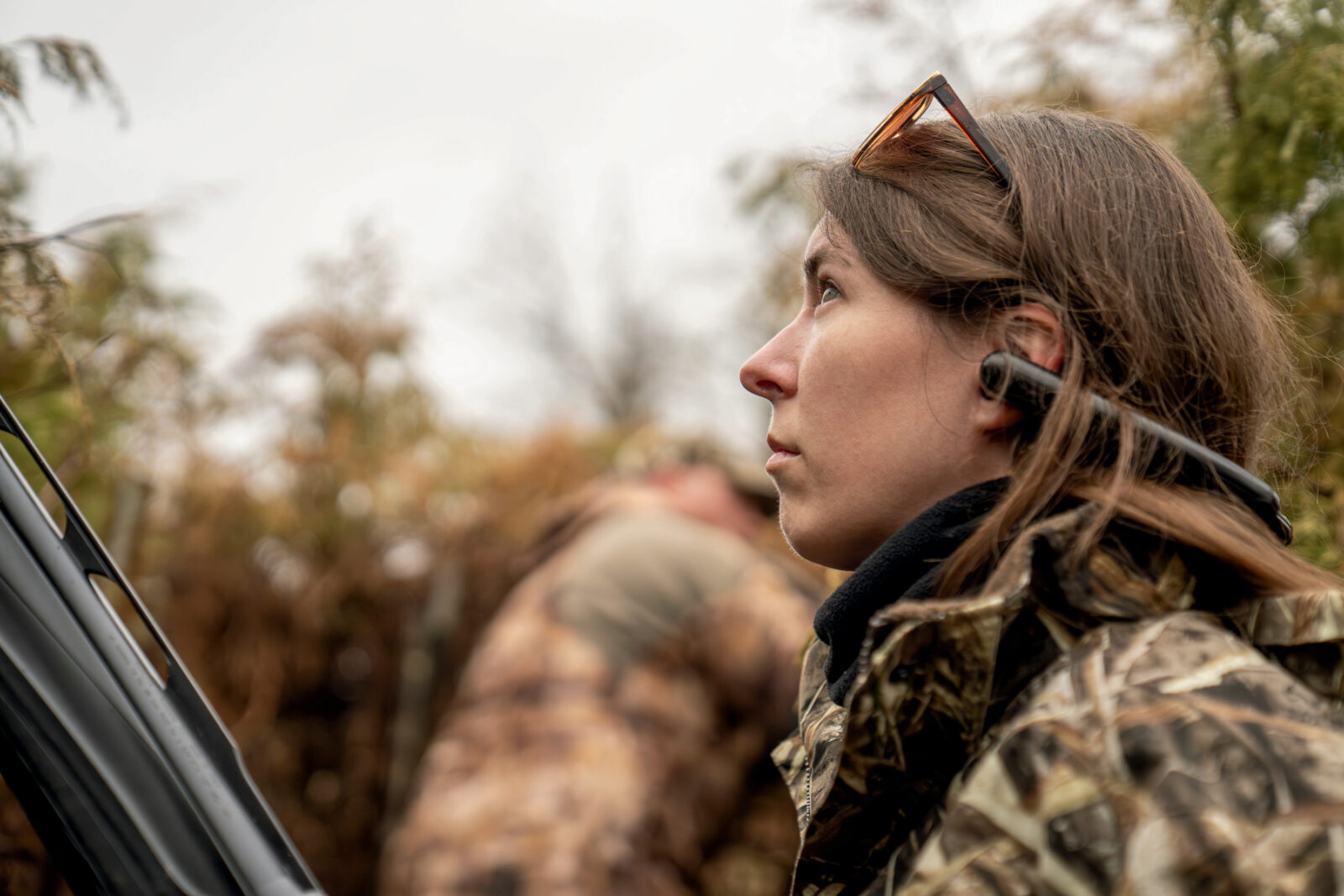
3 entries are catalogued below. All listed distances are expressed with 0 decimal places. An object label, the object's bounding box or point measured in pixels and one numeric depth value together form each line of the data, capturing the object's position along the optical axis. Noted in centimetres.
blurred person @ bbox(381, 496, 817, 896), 358
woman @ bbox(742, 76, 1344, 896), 107
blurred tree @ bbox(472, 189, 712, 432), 1384
